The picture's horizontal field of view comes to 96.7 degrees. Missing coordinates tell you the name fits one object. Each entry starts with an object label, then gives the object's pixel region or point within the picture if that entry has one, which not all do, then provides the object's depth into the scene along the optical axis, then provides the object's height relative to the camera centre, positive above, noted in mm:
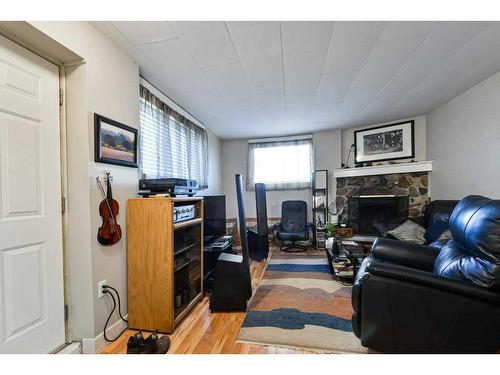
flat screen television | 2904 -414
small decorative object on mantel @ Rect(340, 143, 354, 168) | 4359 +458
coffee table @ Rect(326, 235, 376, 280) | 2507 -851
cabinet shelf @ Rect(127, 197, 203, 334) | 1735 -607
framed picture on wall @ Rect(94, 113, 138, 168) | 1558 +349
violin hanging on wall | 1578 -210
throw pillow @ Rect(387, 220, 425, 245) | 3043 -700
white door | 1208 -96
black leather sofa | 1168 -660
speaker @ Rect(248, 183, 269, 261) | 3566 -804
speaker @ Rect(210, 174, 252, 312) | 2057 -892
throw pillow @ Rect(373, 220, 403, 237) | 3559 -723
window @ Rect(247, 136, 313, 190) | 4586 +467
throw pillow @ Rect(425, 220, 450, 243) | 2713 -593
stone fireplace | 3764 -187
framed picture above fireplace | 3852 +743
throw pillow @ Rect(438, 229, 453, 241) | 2431 -602
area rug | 1597 -1136
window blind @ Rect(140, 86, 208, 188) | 2312 +559
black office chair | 4305 -753
